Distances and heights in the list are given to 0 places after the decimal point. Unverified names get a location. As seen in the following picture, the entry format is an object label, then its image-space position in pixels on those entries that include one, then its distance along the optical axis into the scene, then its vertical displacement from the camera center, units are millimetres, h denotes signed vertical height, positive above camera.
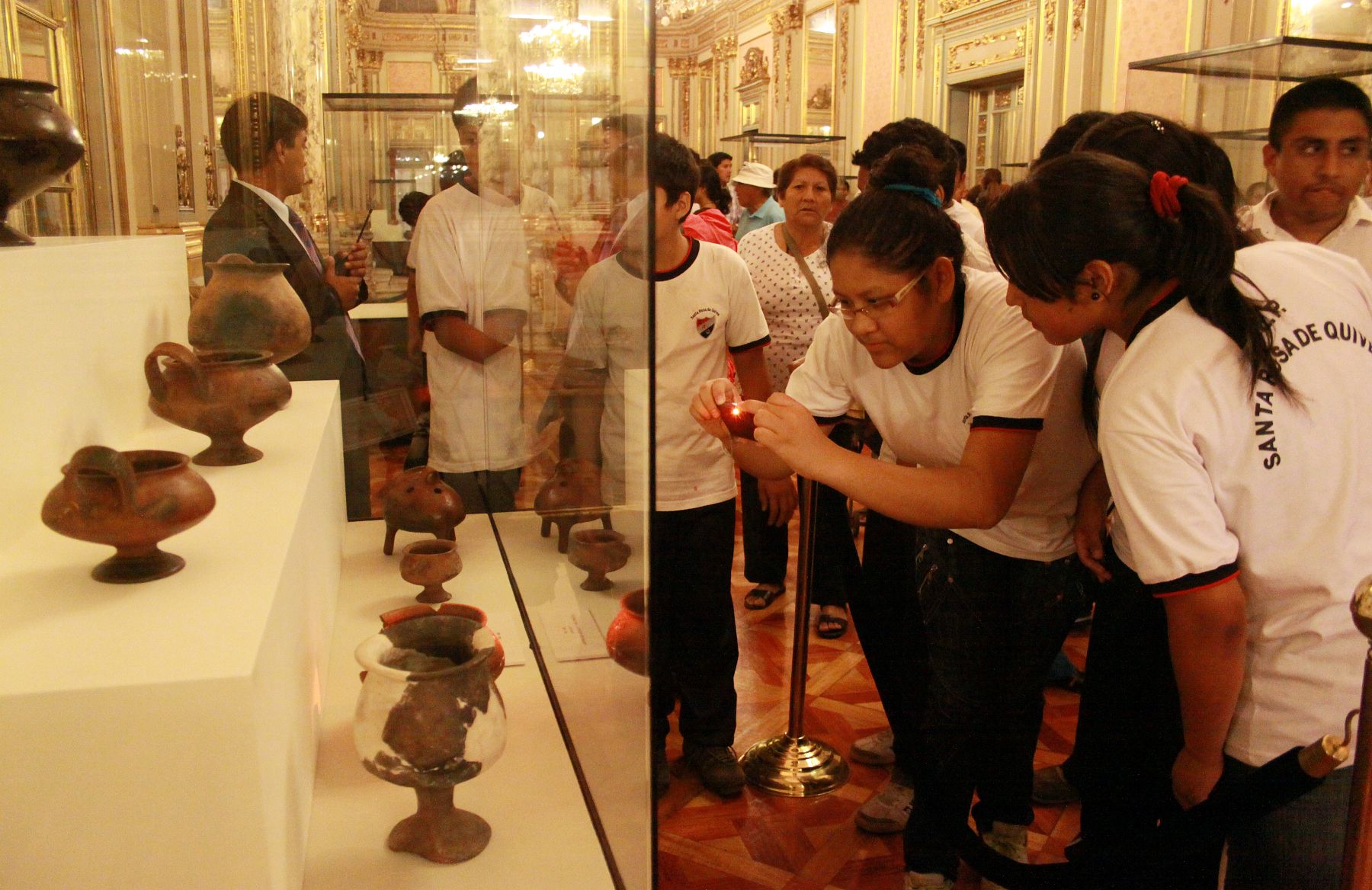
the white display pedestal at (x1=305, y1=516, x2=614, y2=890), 1453 -863
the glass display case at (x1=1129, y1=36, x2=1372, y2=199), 4484 +725
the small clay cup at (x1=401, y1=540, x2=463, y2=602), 2381 -726
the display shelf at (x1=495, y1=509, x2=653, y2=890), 1286 -671
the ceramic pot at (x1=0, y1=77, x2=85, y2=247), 1625 +148
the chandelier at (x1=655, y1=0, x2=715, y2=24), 13211 +3264
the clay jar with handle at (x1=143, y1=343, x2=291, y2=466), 1820 -272
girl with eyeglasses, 1731 -375
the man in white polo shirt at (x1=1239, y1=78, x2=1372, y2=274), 2744 +206
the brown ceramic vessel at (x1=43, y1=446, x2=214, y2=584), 1213 -313
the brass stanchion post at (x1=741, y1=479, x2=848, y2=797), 2666 -1318
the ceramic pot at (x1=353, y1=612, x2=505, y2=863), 1362 -635
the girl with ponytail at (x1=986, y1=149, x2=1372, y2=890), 1219 -247
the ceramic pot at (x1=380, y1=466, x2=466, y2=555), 2627 -653
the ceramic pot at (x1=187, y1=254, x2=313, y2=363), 2236 -155
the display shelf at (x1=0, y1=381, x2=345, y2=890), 1056 -501
